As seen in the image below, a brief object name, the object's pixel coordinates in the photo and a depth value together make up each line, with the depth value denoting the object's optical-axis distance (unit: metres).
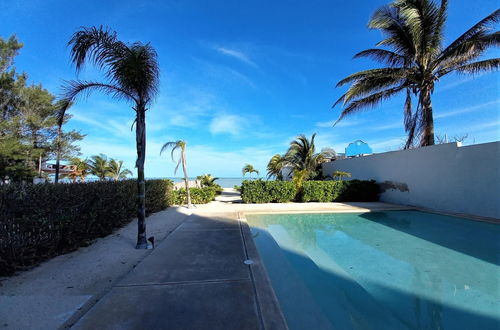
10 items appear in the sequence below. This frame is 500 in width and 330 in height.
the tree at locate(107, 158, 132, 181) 26.94
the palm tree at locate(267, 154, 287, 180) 21.39
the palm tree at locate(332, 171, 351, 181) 14.51
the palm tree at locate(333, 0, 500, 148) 8.73
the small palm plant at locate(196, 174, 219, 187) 19.50
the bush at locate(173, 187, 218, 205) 12.18
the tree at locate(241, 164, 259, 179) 22.69
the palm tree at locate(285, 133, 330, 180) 18.39
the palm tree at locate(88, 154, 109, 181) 26.12
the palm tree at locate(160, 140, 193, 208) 11.06
